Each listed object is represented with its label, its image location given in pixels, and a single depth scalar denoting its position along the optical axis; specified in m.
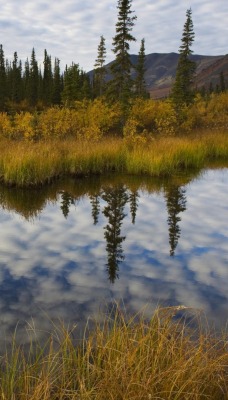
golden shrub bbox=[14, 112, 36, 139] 17.48
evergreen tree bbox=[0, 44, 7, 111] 54.27
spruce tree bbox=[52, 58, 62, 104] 55.44
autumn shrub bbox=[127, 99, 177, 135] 30.17
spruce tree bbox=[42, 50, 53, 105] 59.31
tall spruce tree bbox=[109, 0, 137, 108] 28.41
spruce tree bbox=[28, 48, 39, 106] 58.66
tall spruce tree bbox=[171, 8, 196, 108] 35.16
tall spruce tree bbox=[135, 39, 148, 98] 46.19
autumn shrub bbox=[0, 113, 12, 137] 18.71
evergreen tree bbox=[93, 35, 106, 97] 52.86
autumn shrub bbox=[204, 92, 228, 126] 32.59
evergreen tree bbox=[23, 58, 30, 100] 59.47
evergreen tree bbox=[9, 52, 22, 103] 56.42
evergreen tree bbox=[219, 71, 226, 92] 66.50
